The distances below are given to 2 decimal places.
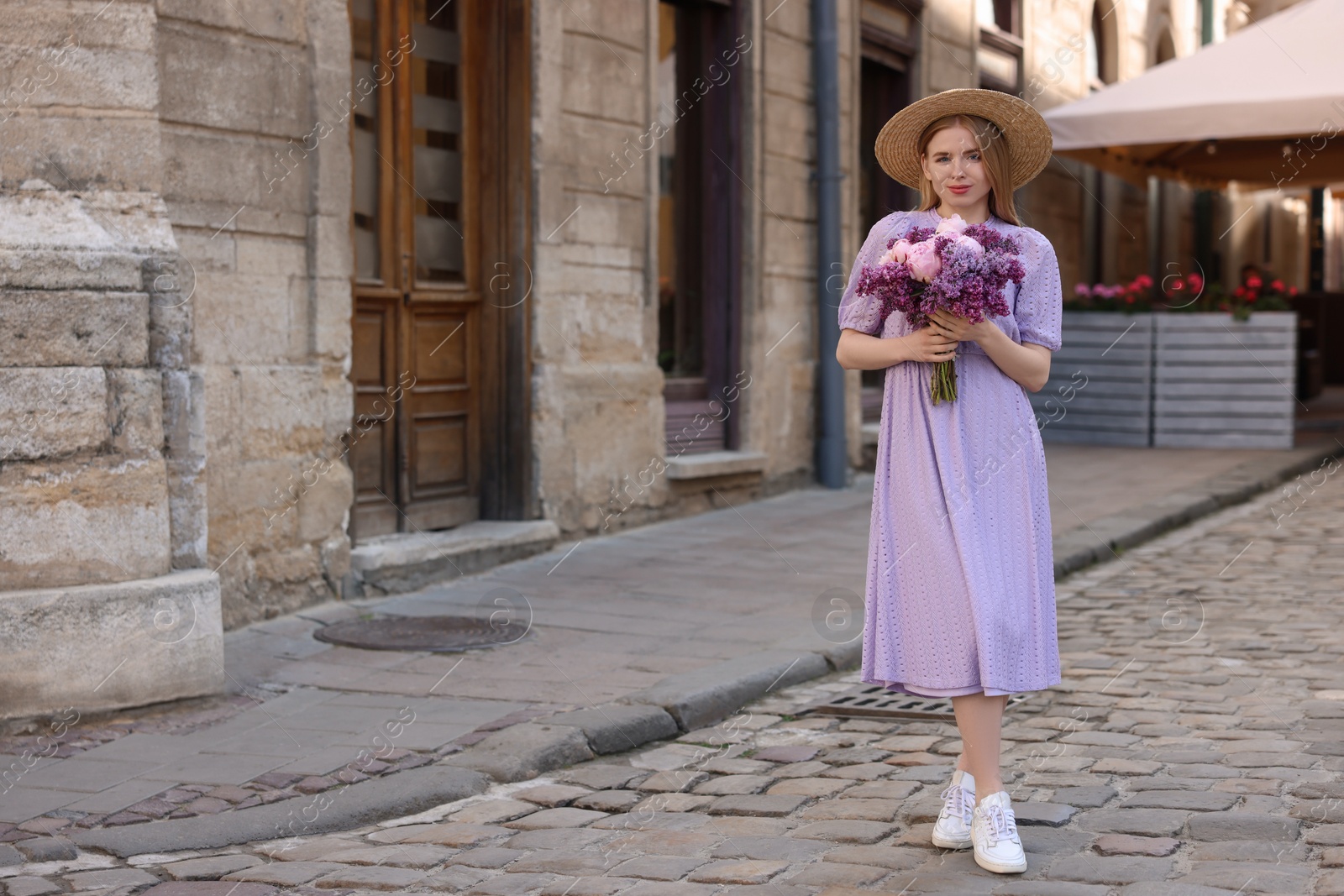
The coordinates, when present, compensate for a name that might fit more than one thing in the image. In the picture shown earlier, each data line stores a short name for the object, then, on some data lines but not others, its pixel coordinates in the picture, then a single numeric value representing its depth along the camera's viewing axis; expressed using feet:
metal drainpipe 38.63
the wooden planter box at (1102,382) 48.06
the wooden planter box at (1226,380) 46.65
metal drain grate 18.08
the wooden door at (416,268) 26.03
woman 12.61
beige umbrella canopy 41.11
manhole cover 20.98
